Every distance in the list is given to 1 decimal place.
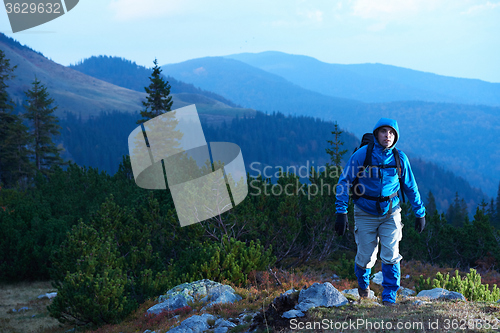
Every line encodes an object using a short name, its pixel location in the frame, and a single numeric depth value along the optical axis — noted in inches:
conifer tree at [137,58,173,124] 1403.8
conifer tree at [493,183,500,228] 2281.3
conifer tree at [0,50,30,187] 1443.2
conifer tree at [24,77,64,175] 1596.9
